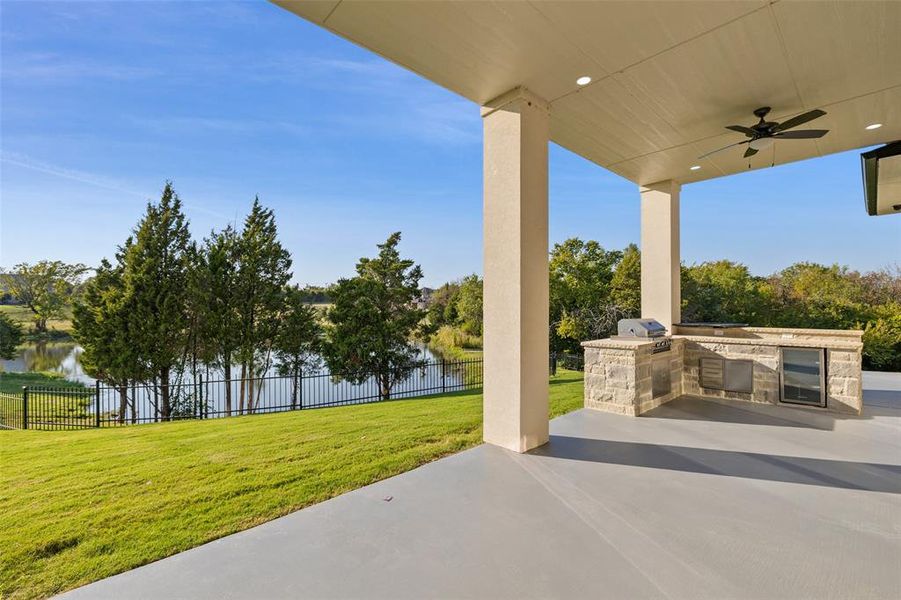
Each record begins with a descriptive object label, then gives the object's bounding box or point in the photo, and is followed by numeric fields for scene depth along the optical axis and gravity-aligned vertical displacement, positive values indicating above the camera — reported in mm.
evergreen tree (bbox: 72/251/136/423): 10461 -827
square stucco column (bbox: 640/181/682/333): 5867 +867
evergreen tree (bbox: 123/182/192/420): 10734 +596
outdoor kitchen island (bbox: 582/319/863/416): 4602 -849
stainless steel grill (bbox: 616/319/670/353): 5125 -358
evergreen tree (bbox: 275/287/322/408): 12773 -1014
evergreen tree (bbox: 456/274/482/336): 21203 +30
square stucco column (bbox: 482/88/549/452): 3256 +331
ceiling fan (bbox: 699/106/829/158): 3466 +1744
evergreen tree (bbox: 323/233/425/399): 12914 -523
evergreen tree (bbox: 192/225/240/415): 11742 +120
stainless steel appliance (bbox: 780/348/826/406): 4730 -941
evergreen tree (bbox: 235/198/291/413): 12305 +638
